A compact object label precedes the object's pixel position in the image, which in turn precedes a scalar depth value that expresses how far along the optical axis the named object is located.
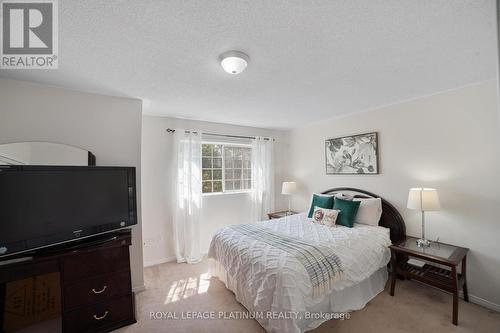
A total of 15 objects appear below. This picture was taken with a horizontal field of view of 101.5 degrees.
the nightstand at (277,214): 4.03
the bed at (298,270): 1.70
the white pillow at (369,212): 2.85
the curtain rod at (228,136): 3.37
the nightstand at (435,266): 1.93
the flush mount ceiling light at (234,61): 1.57
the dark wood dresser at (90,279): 1.63
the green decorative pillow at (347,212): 2.83
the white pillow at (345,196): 3.11
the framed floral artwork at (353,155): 3.10
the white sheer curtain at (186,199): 3.35
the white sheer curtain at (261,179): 4.23
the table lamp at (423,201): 2.24
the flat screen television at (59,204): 1.54
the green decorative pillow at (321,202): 3.21
